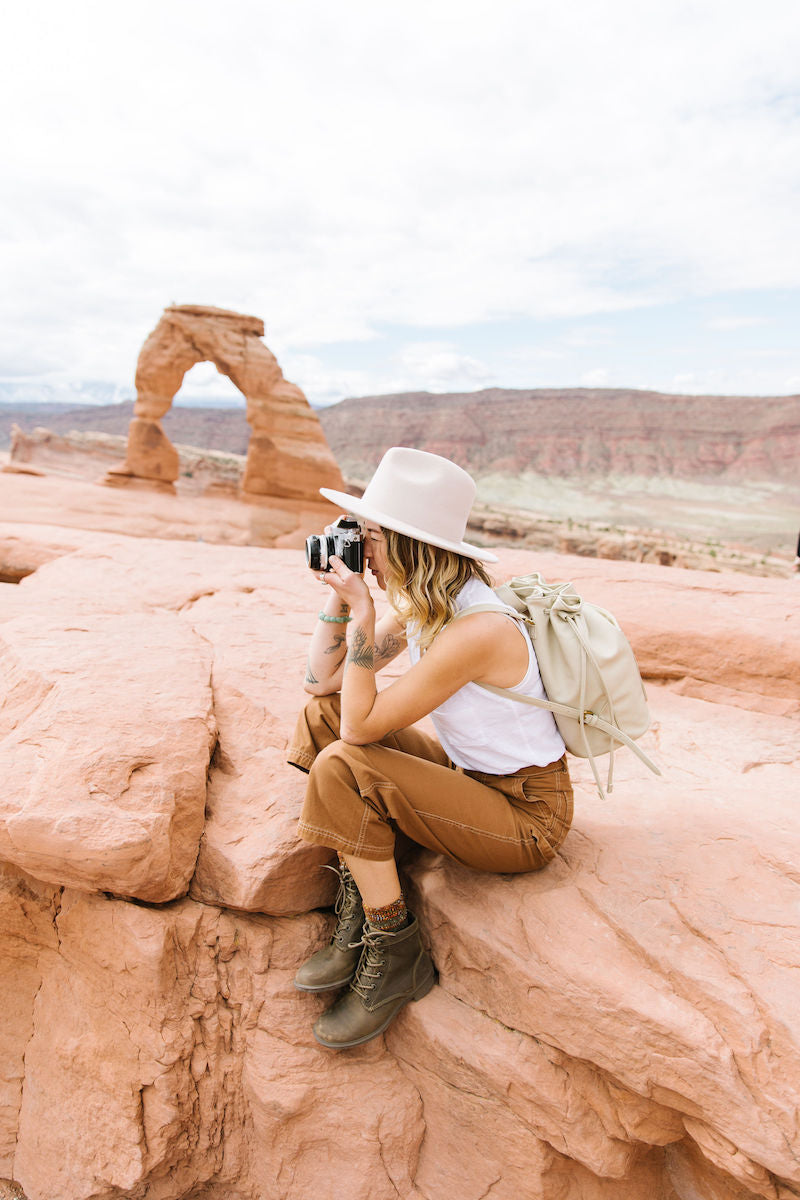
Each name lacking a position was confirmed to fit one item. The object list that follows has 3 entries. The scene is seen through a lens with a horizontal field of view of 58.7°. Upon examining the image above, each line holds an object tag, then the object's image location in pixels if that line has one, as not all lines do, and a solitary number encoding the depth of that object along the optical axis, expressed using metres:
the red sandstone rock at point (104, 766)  2.12
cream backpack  2.11
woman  2.02
